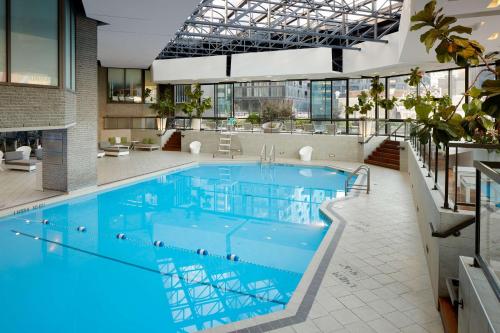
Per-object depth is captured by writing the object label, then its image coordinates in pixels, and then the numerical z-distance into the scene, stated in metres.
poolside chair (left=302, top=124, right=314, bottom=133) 20.44
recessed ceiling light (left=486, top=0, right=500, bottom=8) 7.78
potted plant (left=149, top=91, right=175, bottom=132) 24.45
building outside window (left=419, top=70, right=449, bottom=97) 18.08
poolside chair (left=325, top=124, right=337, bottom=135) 19.94
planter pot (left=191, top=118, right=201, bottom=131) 23.45
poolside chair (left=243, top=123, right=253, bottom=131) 22.04
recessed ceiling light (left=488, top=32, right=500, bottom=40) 10.59
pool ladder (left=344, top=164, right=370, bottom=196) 11.57
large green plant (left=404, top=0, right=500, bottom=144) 2.77
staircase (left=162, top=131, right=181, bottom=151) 23.89
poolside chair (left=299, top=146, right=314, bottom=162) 19.61
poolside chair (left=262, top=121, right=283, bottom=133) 21.38
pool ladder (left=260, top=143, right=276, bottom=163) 19.20
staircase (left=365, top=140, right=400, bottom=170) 16.90
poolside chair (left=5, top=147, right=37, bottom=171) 15.15
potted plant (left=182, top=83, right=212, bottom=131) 23.45
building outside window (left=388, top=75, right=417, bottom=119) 20.01
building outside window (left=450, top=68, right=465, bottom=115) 17.20
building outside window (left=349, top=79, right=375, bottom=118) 21.52
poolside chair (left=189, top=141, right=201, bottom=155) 22.20
